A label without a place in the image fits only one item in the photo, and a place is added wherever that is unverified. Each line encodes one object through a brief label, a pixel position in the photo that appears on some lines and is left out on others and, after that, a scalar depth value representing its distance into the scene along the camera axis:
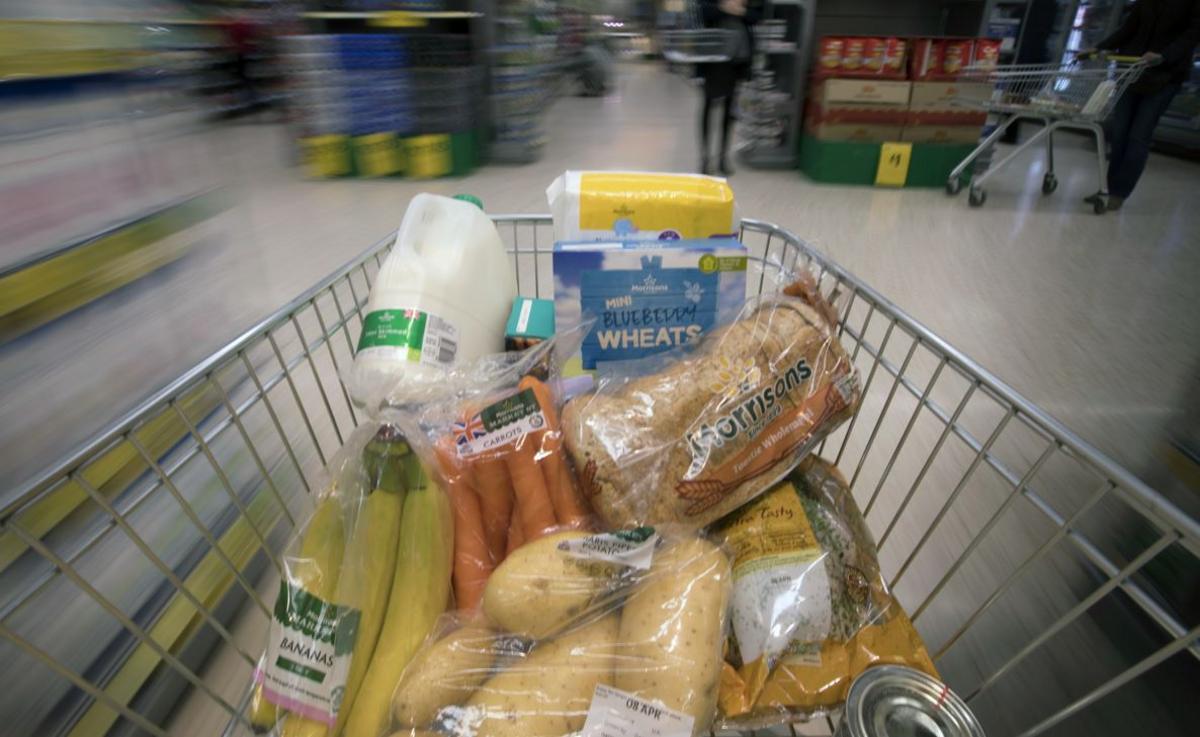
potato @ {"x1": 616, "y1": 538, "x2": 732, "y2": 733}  0.49
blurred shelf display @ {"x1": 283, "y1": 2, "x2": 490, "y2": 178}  3.31
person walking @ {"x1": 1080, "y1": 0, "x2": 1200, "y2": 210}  2.75
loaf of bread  0.62
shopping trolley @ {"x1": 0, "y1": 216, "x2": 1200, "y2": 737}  0.49
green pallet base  3.41
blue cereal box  0.75
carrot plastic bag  0.62
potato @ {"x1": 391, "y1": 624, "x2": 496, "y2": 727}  0.50
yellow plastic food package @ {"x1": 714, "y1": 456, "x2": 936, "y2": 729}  0.55
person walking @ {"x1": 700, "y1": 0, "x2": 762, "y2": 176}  3.16
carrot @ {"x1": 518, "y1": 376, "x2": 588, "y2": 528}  0.63
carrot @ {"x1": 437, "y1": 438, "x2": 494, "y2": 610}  0.62
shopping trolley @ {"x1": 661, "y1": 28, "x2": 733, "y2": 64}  3.14
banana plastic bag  0.51
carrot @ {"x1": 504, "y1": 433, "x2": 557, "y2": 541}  0.62
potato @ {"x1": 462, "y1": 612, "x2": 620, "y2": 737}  0.48
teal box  0.84
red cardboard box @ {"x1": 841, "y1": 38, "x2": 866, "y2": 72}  3.30
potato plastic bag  0.48
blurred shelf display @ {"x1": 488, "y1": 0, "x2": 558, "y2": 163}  3.73
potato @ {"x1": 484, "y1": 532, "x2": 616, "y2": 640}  0.53
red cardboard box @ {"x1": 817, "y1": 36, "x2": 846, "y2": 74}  3.34
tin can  0.45
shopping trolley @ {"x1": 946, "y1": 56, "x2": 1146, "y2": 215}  2.85
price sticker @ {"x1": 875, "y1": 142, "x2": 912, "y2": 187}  3.39
